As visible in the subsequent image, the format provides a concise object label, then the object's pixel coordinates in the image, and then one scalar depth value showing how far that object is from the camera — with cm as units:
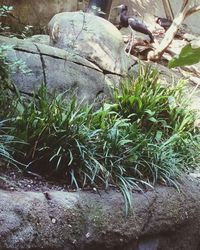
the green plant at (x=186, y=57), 334
